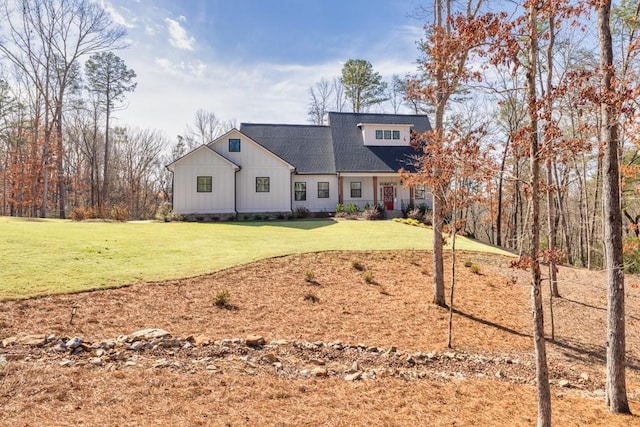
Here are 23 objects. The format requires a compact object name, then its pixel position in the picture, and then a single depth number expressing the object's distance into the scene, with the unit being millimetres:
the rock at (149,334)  5648
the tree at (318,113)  39188
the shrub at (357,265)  11008
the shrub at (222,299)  7844
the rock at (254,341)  5781
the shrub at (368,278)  10133
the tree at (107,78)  29328
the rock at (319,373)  4867
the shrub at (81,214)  20094
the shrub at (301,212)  23141
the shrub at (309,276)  9727
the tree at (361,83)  34531
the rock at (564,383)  5420
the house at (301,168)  21578
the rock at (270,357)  5226
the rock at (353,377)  4816
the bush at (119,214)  20523
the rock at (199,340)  5637
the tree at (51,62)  23922
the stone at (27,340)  5103
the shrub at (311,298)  8664
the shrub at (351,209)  22953
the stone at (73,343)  5055
